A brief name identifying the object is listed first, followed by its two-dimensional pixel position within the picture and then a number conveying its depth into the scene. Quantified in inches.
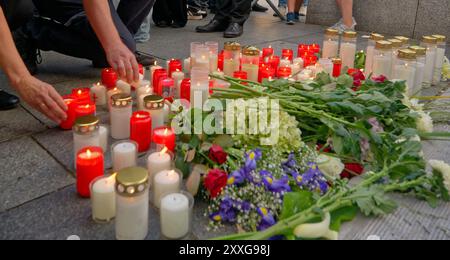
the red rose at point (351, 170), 59.7
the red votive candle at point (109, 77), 88.4
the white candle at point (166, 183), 49.5
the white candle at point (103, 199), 47.6
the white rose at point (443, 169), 51.9
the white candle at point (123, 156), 55.5
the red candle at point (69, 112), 70.7
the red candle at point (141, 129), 64.6
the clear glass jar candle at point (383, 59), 96.4
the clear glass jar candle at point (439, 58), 105.0
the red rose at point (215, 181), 47.3
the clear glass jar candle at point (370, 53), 103.4
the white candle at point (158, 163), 53.7
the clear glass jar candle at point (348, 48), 109.1
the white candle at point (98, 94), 85.1
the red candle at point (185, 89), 81.2
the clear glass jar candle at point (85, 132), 57.4
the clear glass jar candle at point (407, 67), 92.2
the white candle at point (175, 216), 44.8
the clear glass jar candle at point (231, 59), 99.1
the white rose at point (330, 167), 55.9
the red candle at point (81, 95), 73.0
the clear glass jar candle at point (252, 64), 94.7
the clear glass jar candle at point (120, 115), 68.8
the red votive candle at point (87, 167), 52.2
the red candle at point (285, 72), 94.8
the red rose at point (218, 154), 51.8
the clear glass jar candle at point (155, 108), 68.4
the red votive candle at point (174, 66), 95.2
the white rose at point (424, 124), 68.6
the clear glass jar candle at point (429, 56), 103.3
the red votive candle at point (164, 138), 60.4
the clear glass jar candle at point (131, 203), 42.8
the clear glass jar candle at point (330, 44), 115.0
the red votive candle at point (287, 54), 110.2
